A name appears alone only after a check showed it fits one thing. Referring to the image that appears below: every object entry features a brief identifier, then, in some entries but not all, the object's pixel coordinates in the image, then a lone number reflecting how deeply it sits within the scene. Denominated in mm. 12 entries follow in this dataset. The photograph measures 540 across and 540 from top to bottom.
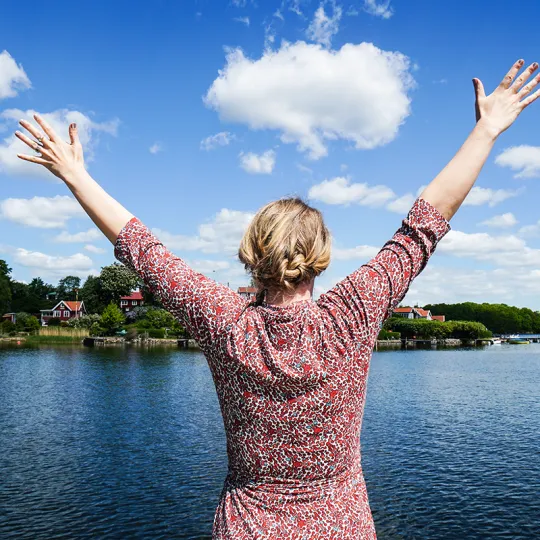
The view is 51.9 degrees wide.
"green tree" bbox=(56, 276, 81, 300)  135125
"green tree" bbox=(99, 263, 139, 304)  102188
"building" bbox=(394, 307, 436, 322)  139375
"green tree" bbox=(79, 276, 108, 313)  107250
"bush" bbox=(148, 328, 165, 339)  88000
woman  1665
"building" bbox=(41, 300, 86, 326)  106562
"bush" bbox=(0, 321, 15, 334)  85062
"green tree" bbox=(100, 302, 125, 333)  86312
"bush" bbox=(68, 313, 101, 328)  89062
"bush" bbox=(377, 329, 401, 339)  108925
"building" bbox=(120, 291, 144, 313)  119925
